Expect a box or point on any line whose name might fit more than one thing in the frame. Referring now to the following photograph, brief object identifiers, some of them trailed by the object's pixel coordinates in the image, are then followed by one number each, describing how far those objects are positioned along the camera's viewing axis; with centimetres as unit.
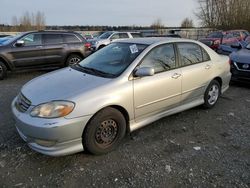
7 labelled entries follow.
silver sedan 238
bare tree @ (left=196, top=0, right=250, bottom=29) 2451
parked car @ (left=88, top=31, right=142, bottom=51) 1286
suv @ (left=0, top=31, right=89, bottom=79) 630
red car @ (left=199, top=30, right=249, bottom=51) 1243
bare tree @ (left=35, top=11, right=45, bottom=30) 4391
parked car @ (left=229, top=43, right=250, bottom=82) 538
